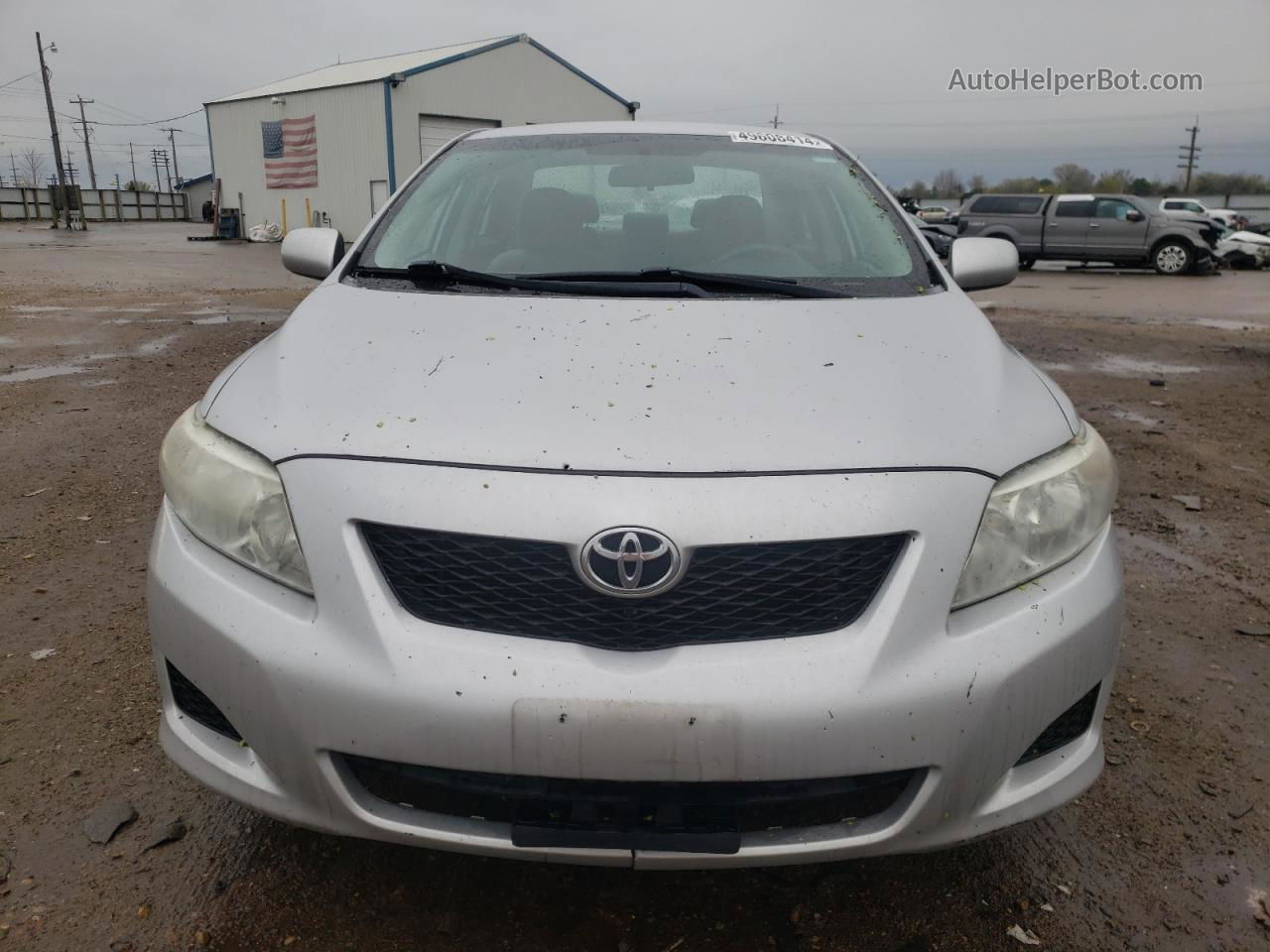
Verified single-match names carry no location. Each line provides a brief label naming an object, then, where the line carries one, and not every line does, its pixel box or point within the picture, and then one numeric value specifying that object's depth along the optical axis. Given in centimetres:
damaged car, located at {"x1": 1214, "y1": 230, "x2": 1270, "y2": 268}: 2317
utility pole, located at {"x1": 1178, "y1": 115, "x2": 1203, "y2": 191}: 6988
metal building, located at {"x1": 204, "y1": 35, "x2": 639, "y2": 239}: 2639
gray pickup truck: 2062
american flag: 2881
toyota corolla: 148
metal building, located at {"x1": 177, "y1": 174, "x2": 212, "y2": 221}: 6116
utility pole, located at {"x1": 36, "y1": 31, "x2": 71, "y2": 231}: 3942
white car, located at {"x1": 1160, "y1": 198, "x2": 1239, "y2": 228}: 3357
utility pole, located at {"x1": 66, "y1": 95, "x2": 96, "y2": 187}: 6900
